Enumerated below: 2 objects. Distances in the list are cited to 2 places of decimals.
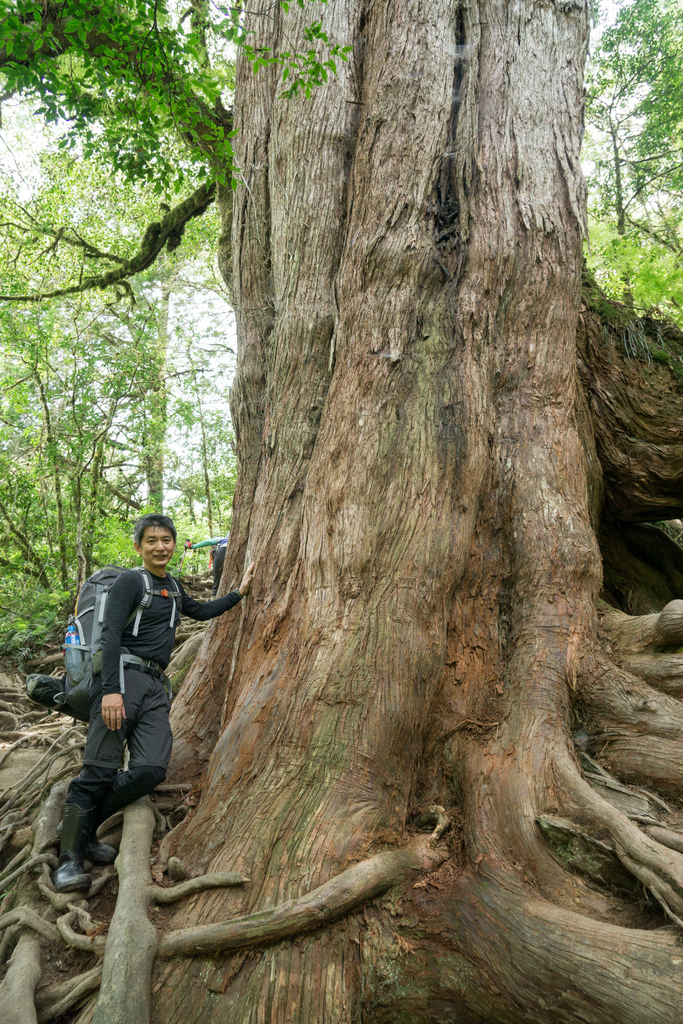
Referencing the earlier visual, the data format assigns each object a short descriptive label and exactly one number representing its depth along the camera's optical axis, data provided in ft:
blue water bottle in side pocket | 11.27
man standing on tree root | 10.47
